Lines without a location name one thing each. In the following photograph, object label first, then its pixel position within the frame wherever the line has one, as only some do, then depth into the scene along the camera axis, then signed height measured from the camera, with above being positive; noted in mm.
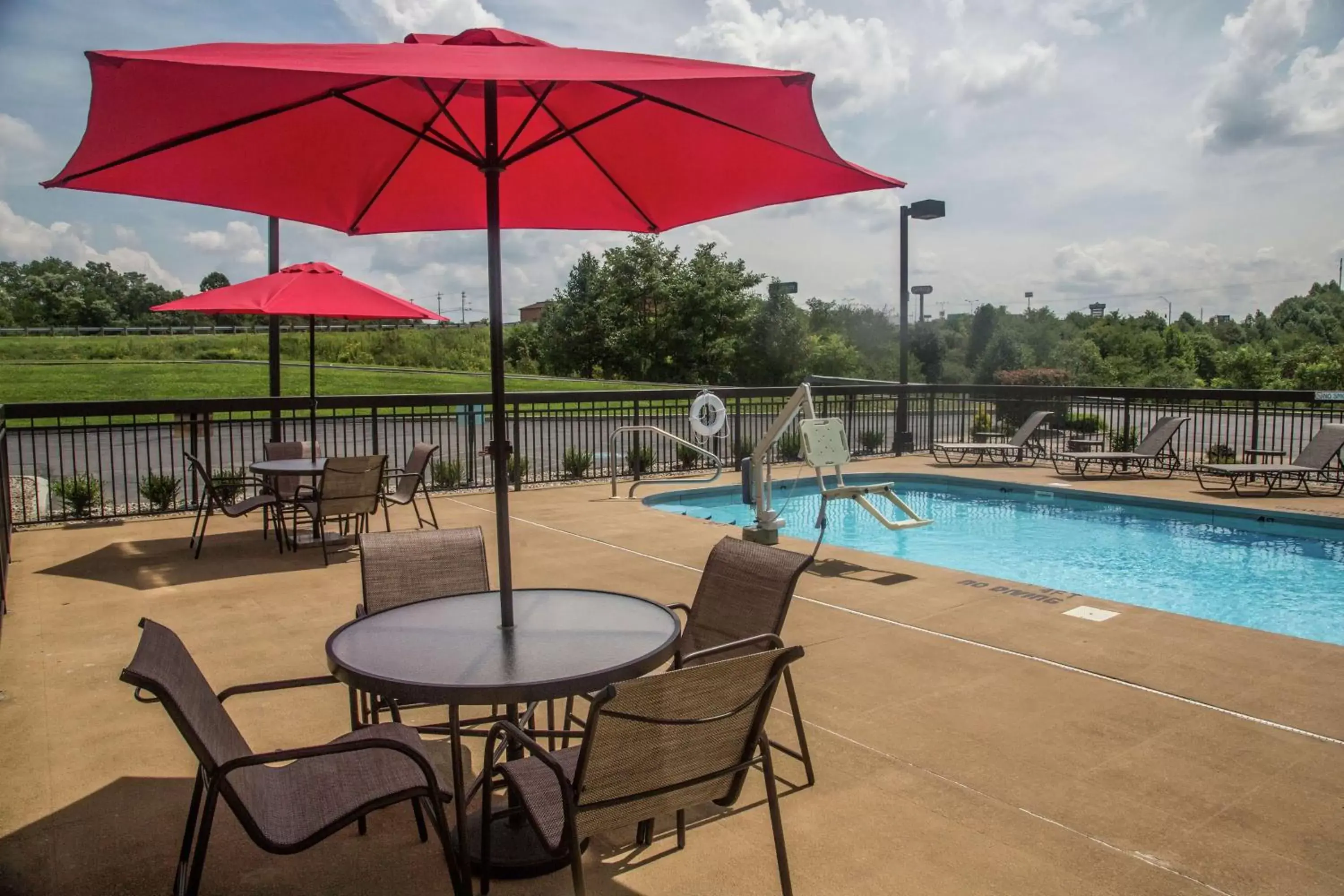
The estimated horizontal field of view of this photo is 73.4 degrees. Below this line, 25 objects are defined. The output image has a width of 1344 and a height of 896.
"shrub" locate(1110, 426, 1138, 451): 12701 -748
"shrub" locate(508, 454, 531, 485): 10117 -875
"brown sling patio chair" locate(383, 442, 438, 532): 7336 -705
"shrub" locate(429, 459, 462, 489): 10188 -937
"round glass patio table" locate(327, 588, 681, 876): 2262 -728
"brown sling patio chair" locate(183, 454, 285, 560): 6727 -855
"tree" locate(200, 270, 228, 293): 54019 +7014
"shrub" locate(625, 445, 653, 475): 10953 -838
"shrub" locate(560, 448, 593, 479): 11109 -888
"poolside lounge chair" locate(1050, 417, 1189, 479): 11430 -844
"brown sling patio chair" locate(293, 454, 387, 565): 6344 -701
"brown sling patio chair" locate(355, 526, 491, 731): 3328 -656
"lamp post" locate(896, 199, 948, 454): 13539 +1650
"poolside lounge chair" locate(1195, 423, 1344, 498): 9906 -877
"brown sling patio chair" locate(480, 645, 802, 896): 1929 -829
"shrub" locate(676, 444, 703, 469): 11953 -880
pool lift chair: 6758 -554
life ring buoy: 10219 -275
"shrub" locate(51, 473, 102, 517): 8203 -912
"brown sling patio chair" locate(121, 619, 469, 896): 1945 -967
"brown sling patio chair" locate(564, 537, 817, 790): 2984 -716
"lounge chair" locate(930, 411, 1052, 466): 12539 -796
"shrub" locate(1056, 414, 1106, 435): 15508 -597
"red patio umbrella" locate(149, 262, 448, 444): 7004 +758
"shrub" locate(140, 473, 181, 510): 8609 -931
